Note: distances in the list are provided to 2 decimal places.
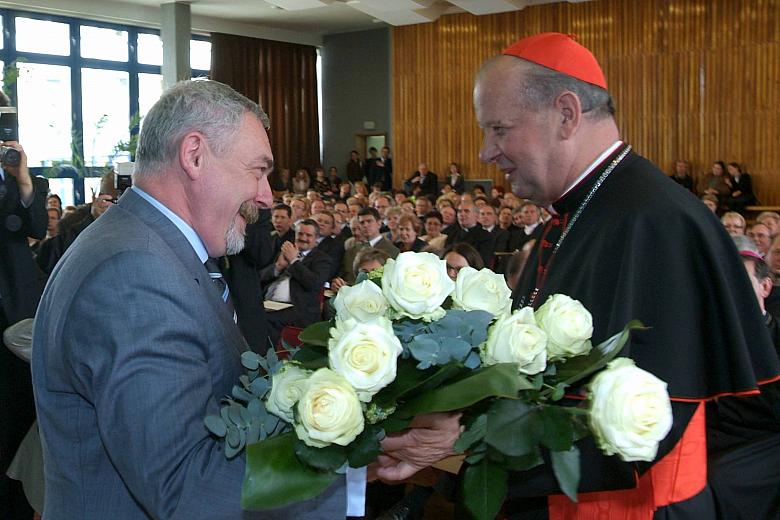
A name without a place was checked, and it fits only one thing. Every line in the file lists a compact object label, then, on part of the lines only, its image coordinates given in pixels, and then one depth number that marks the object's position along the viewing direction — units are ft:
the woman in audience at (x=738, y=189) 50.85
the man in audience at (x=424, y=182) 64.34
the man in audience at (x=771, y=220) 25.36
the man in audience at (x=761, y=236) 23.98
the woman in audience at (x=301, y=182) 70.85
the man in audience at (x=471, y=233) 35.73
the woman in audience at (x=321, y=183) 69.64
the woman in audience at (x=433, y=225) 36.11
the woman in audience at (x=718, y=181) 51.72
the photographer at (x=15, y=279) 11.86
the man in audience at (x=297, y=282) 21.59
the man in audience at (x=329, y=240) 30.94
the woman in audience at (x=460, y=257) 19.12
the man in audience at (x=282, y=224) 32.30
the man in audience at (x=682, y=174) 53.78
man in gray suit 4.44
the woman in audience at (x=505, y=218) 40.01
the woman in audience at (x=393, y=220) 32.54
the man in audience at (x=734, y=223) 26.13
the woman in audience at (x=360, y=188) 56.89
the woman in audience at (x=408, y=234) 30.27
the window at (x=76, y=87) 58.54
